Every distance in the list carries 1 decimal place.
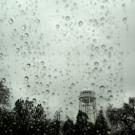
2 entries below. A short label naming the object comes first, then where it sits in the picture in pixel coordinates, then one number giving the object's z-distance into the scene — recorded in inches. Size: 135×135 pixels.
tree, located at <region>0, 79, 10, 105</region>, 2128.4
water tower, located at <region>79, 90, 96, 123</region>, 3069.6
